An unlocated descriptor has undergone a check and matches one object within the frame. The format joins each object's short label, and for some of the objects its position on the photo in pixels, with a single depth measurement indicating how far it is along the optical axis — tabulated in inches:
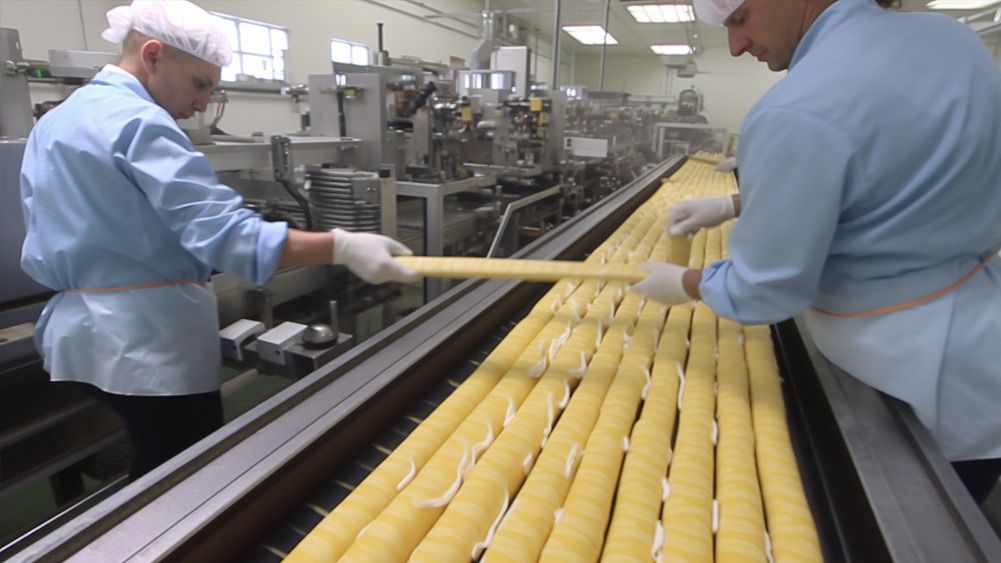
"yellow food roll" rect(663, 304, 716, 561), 26.1
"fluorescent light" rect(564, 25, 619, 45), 402.2
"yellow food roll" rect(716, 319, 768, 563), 26.1
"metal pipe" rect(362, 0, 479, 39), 278.9
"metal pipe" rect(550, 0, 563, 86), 120.6
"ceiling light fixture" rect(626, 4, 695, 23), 304.0
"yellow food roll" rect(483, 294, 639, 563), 25.6
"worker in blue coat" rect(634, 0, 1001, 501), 30.0
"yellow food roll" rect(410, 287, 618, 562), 25.5
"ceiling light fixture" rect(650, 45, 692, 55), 476.3
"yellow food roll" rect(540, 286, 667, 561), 26.1
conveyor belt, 24.5
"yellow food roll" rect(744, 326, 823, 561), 25.9
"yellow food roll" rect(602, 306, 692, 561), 26.1
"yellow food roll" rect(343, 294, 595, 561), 25.2
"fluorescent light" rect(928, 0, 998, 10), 234.5
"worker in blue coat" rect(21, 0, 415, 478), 40.4
